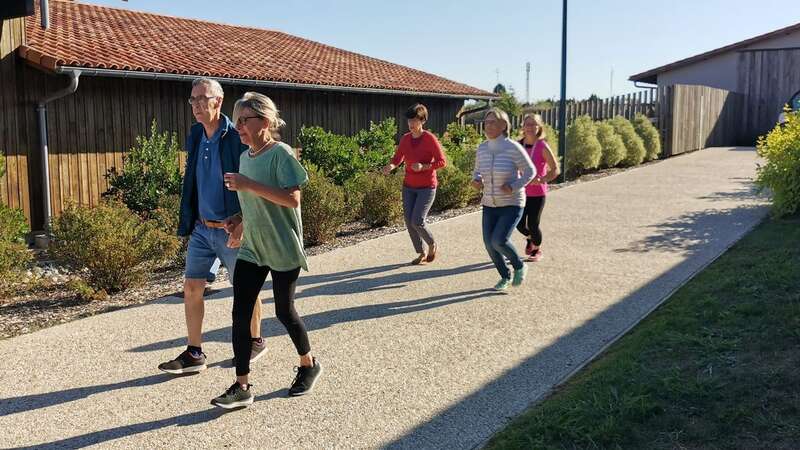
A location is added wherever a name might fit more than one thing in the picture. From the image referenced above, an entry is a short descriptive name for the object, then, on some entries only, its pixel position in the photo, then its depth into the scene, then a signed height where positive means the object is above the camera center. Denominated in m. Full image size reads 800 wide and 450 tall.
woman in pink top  7.93 -0.30
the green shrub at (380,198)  11.11 -0.83
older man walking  4.54 -0.35
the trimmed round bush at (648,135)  21.31 +0.12
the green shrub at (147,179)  10.24 -0.48
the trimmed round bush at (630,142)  20.38 -0.07
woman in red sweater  7.84 -0.27
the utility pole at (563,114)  16.97 +0.60
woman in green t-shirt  4.09 -0.46
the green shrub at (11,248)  6.77 -0.94
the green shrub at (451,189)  12.84 -0.81
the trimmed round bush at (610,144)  19.55 -0.11
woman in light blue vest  6.67 -0.35
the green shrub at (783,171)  9.90 -0.44
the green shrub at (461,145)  14.90 -0.08
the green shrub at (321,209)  9.71 -0.86
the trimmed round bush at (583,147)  18.62 -0.17
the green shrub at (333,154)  12.54 -0.19
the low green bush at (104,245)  7.02 -0.95
